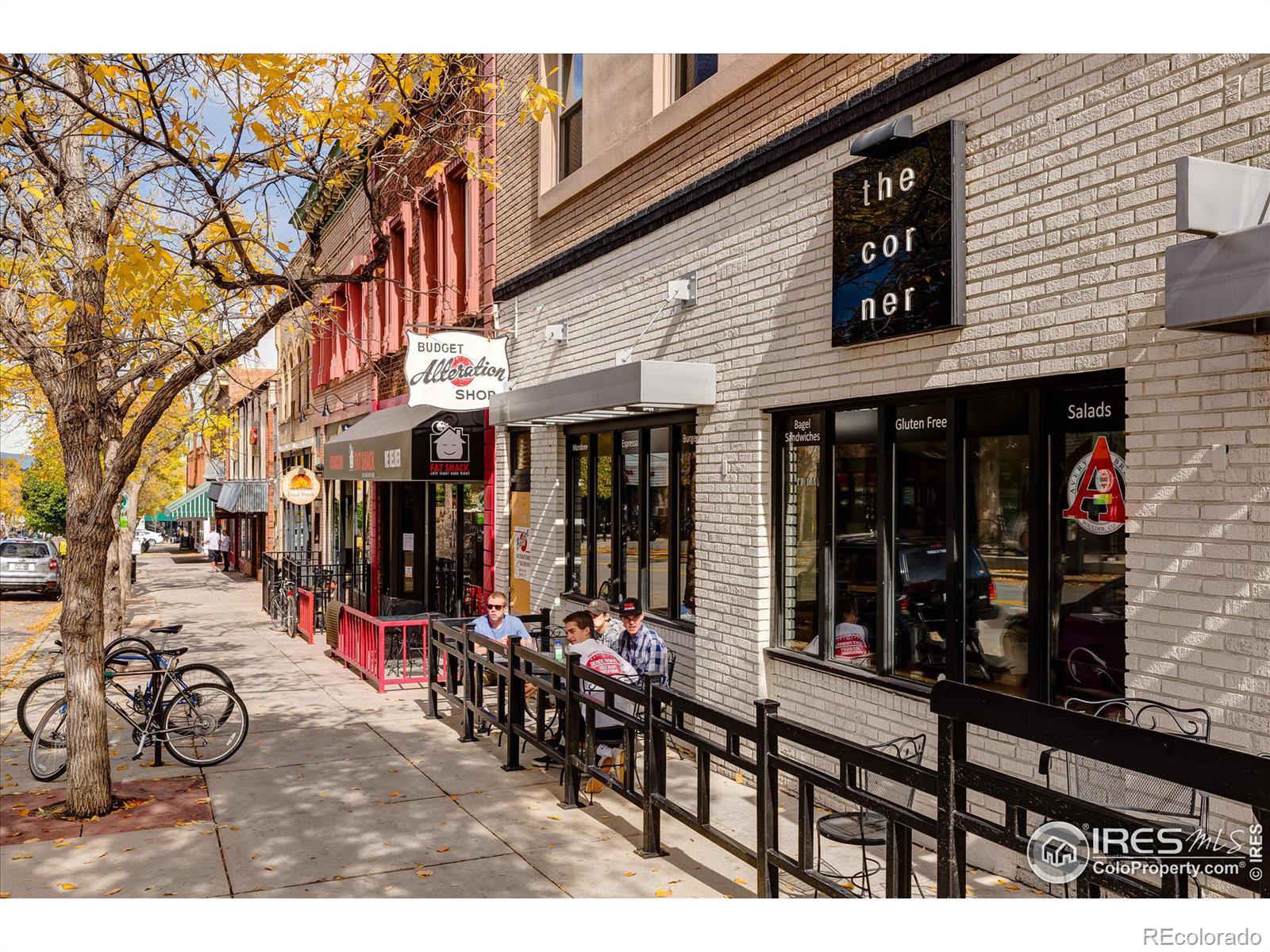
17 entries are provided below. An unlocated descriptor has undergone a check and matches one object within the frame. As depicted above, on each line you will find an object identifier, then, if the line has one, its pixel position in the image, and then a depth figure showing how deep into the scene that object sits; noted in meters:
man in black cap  8.59
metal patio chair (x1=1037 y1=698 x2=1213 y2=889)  4.68
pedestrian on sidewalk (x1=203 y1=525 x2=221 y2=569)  46.19
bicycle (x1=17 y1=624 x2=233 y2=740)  9.13
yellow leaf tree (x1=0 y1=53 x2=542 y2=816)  7.48
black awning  13.63
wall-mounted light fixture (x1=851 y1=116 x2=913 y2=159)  6.60
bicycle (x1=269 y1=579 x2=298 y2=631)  18.89
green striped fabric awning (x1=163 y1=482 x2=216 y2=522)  53.28
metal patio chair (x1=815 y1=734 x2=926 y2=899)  4.80
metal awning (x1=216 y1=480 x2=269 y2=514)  34.53
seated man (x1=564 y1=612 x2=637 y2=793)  7.77
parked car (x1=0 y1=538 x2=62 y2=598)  27.44
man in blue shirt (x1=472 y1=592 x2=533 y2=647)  10.20
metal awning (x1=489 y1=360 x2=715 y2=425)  8.75
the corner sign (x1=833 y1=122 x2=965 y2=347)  6.37
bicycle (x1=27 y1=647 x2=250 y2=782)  8.76
